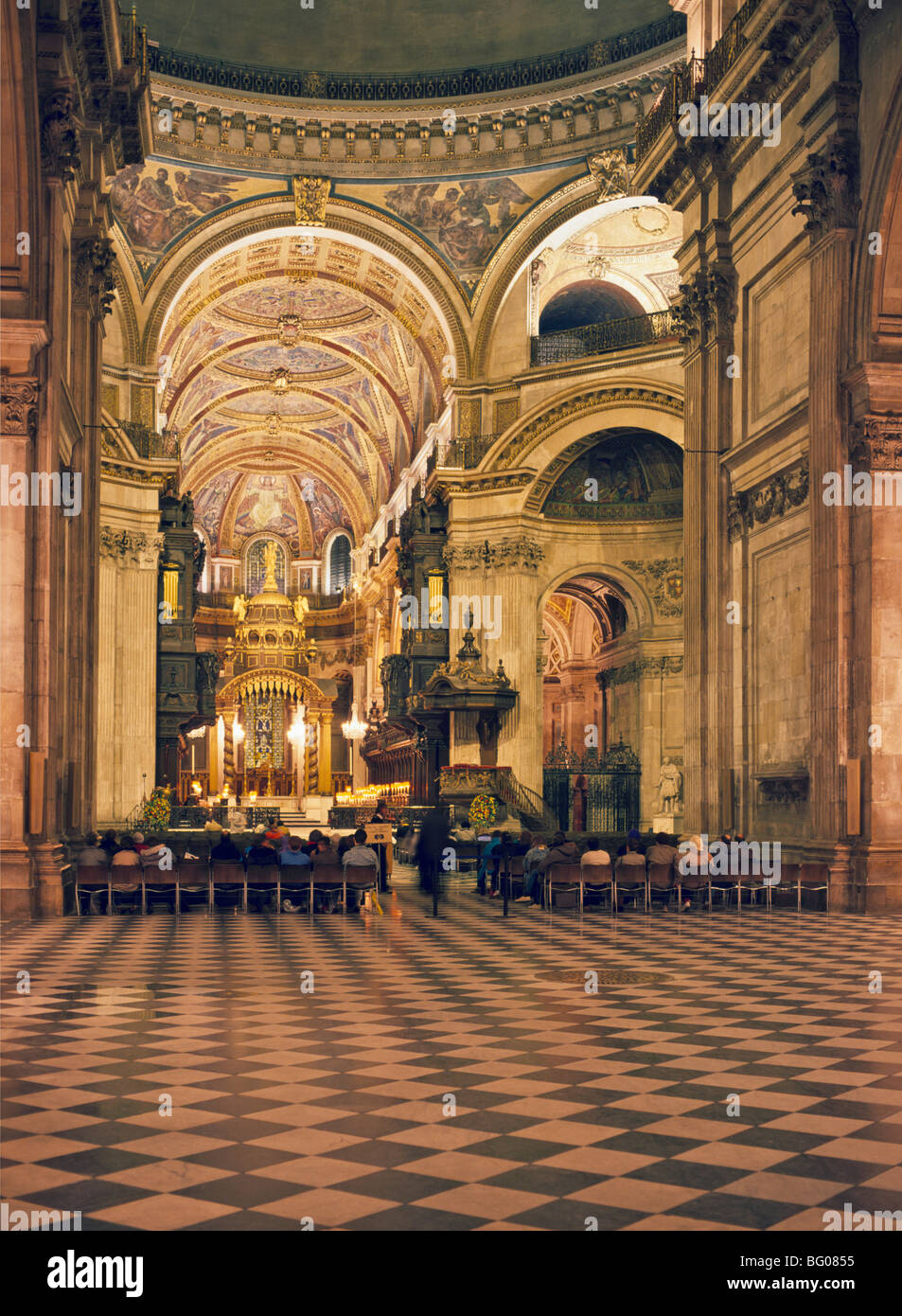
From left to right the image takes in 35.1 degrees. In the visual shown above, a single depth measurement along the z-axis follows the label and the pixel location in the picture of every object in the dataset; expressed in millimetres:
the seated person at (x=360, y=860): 16656
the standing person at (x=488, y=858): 21062
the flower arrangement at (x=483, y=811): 31531
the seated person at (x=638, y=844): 17984
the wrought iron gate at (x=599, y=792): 35500
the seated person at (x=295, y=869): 16938
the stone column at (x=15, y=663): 15047
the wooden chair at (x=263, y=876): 16859
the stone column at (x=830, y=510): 16250
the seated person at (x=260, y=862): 17231
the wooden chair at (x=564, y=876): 16844
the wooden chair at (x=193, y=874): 16578
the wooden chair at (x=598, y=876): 16719
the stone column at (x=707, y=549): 20344
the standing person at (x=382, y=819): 21495
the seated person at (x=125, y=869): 16203
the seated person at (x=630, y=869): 16781
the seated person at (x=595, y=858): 17078
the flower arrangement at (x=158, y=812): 30391
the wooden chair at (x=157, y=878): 16516
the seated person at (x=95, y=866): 15883
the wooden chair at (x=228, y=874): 16656
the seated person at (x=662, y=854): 17453
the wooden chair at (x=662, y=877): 16625
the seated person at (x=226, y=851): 17625
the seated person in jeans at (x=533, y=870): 18670
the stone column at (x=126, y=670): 33188
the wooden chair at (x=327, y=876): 16500
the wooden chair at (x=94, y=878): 15883
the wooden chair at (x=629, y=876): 16781
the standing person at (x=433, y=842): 17859
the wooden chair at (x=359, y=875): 16641
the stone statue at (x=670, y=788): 34094
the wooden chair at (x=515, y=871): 18892
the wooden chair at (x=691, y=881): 16828
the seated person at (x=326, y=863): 16578
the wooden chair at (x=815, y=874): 16078
